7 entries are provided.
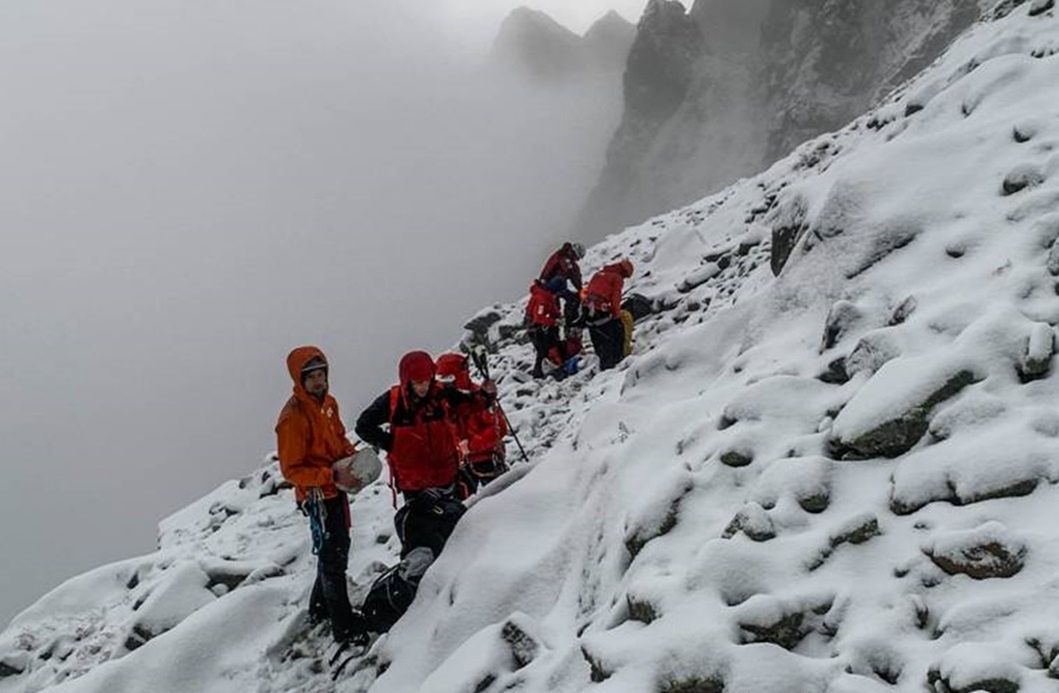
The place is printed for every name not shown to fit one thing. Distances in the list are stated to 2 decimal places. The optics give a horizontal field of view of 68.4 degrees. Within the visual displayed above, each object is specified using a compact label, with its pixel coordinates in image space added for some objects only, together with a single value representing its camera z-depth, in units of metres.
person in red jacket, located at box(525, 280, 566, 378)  14.88
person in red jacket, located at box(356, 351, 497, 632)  7.34
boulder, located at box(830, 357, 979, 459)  4.47
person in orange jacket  6.75
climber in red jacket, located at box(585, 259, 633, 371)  13.66
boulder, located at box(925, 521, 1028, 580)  3.45
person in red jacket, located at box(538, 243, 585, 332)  14.76
